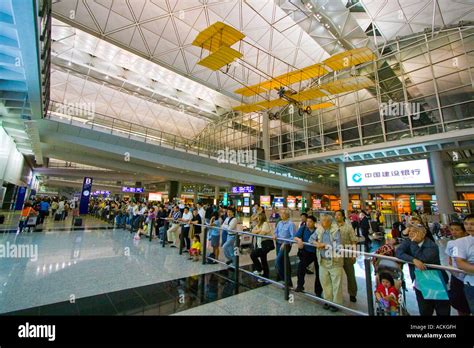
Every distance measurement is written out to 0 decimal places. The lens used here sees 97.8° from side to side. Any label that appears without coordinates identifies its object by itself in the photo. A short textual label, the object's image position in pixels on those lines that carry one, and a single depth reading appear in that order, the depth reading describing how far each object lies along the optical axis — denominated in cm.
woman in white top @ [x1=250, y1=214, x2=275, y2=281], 475
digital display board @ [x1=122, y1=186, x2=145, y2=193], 2688
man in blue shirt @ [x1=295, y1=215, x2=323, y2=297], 373
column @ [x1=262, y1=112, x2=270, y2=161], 2777
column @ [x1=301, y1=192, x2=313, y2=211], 2960
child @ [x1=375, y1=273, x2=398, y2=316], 269
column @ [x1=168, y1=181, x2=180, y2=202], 2594
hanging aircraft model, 1055
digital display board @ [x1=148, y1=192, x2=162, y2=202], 2519
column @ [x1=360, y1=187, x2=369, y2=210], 2490
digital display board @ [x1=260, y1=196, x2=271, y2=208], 2323
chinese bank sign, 1370
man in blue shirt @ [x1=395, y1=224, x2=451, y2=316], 241
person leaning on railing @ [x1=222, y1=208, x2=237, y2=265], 574
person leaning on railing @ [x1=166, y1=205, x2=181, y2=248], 787
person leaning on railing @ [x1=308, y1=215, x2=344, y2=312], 329
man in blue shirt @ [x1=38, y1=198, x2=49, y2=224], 1296
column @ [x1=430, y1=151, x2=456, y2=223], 1479
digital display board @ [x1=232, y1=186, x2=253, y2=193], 2295
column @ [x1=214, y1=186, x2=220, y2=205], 2804
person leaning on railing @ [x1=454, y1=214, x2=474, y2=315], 219
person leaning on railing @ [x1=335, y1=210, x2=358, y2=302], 365
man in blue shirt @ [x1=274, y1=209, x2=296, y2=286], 436
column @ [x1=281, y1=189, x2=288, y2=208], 2798
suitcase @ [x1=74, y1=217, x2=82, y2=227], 1278
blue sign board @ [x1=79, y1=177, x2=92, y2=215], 1647
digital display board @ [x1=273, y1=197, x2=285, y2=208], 2443
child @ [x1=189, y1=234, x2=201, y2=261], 618
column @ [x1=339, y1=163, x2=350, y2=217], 1928
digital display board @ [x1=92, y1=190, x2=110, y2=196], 4081
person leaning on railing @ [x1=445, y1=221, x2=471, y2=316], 238
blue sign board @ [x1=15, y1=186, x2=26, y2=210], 1428
